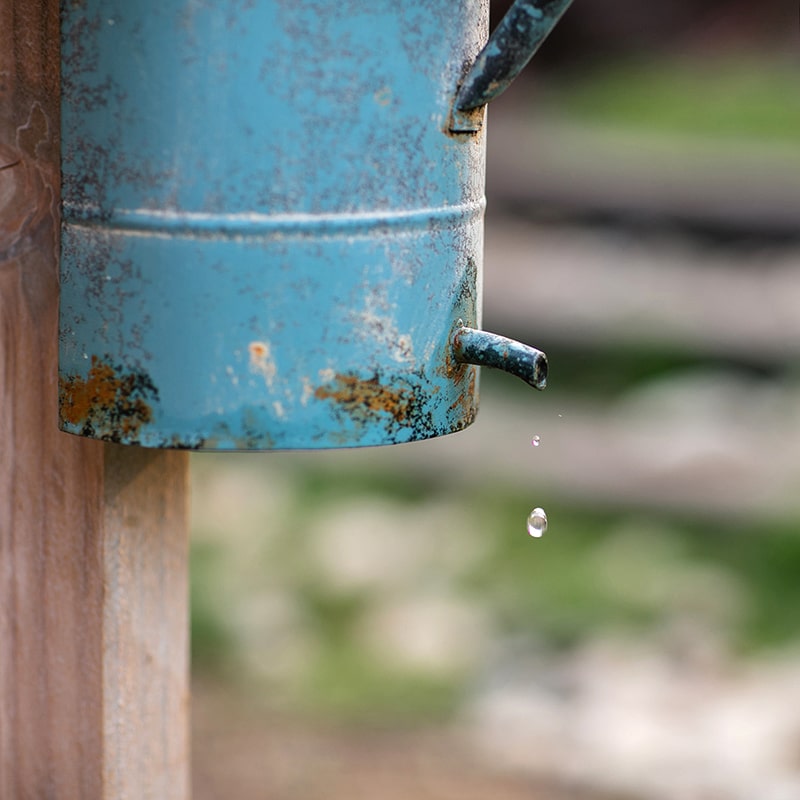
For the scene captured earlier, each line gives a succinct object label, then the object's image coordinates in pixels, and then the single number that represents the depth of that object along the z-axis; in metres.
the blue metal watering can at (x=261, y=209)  1.32
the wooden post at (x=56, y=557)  1.38
